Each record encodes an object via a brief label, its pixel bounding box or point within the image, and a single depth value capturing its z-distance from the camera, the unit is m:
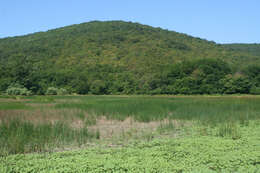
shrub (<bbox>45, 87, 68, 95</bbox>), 53.00
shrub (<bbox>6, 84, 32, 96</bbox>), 49.62
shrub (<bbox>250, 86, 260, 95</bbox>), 47.88
